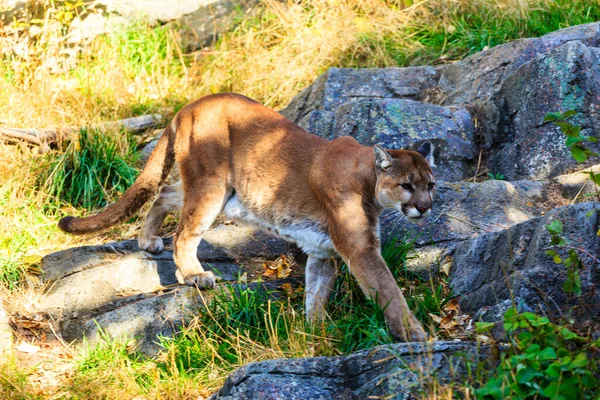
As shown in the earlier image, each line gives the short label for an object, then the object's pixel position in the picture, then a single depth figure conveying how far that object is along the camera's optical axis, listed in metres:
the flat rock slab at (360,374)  7.87
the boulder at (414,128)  14.59
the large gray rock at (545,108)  13.82
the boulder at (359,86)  16.95
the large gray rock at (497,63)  15.95
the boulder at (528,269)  9.27
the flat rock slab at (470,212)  12.52
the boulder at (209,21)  21.62
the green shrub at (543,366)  6.85
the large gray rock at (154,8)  21.25
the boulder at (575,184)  12.57
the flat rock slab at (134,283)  11.79
